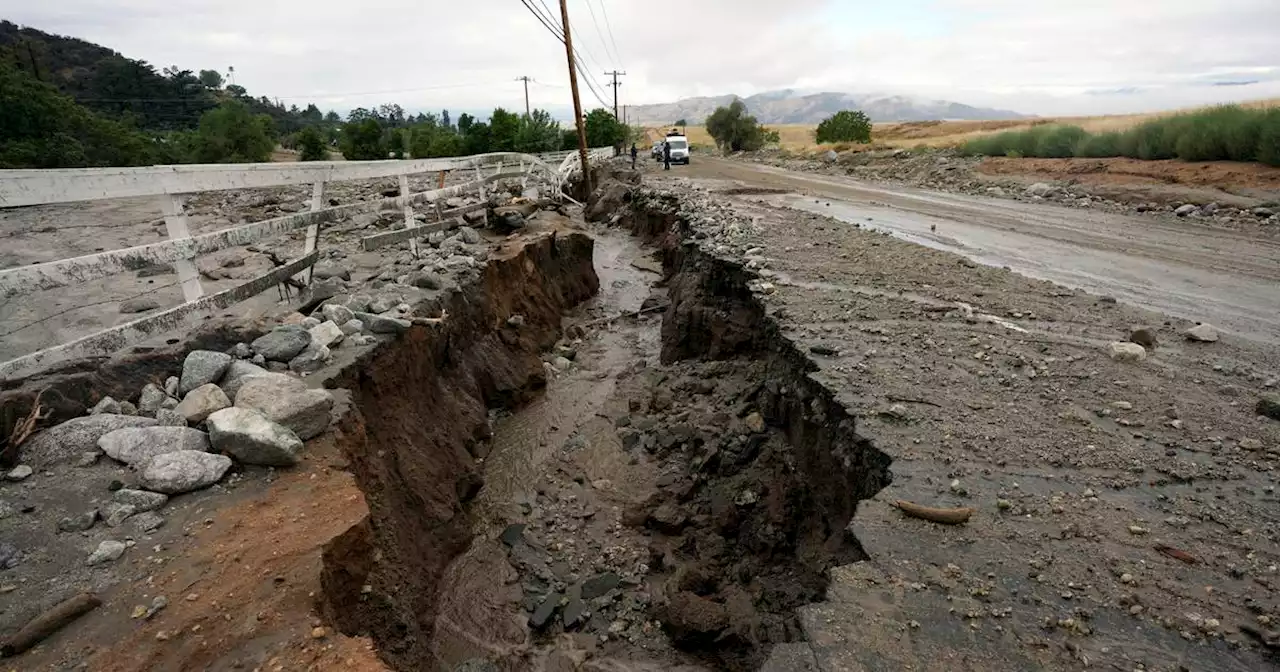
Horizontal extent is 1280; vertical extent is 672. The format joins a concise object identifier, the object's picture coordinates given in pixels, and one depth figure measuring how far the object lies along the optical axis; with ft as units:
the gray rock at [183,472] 9.12
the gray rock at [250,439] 9.84
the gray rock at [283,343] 13.20
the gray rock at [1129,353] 15.65
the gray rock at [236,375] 11.27
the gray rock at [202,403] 10.37
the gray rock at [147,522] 8.41
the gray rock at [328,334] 14.29
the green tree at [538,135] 126.93
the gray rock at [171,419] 10.21
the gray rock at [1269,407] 12.62
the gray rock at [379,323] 15.85
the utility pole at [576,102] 61.52
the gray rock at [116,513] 8.41
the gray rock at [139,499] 8.73
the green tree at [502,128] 136.36
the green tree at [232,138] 112.47
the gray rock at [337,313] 15.82
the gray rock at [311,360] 13.27
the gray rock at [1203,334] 16.78
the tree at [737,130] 184.44
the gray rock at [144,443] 9.55
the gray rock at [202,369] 11.19
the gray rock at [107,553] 7.79
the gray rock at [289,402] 10.64
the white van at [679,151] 105.19
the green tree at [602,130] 164.35
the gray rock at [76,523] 8.25
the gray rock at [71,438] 9.49
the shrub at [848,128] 152.46
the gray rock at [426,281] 21.17
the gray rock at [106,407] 10.58
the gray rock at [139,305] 18.65
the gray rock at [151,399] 10.73
